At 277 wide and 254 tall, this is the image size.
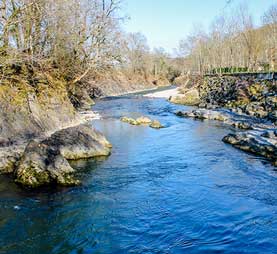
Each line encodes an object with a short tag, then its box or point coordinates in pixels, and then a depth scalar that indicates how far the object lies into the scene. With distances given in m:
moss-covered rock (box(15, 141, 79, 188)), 10.52
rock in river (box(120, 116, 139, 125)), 23.40
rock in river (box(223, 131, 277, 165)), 14.77
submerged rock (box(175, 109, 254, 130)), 22.48
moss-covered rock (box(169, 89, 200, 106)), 38.50
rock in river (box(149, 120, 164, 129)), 22.08
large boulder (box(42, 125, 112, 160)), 13.84
